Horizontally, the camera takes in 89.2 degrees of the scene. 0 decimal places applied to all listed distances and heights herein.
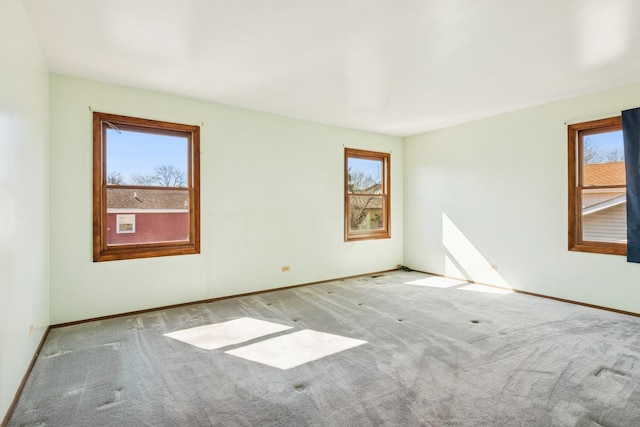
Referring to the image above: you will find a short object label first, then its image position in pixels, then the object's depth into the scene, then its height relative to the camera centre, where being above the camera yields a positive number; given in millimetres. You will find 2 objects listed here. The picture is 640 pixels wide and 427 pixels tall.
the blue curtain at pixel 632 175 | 3748 +428
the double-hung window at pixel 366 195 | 5973 +358
